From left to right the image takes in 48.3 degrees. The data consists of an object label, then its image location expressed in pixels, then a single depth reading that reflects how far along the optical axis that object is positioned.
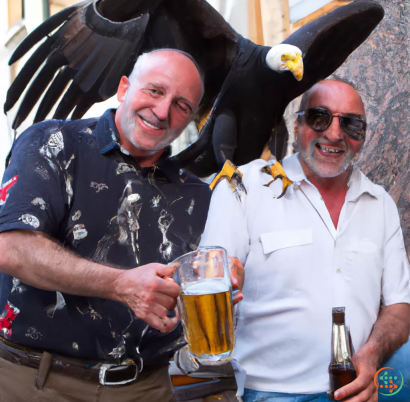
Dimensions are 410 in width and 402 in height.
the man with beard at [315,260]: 1.12
